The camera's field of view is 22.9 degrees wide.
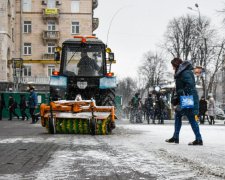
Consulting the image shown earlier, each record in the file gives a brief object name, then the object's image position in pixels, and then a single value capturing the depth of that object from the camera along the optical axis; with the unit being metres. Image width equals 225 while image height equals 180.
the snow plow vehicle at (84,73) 17.52
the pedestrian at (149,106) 31.55
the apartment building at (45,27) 63.53
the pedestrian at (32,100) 26.77
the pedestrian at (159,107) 29.98
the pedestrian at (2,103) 35.12
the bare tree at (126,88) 123.68
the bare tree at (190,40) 59.53
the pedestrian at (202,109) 32.50
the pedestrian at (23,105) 33.00
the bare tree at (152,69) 86.14
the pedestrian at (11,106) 33.50
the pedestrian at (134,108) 31.16
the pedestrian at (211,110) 32.67
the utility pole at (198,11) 47.74
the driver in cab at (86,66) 17.62
